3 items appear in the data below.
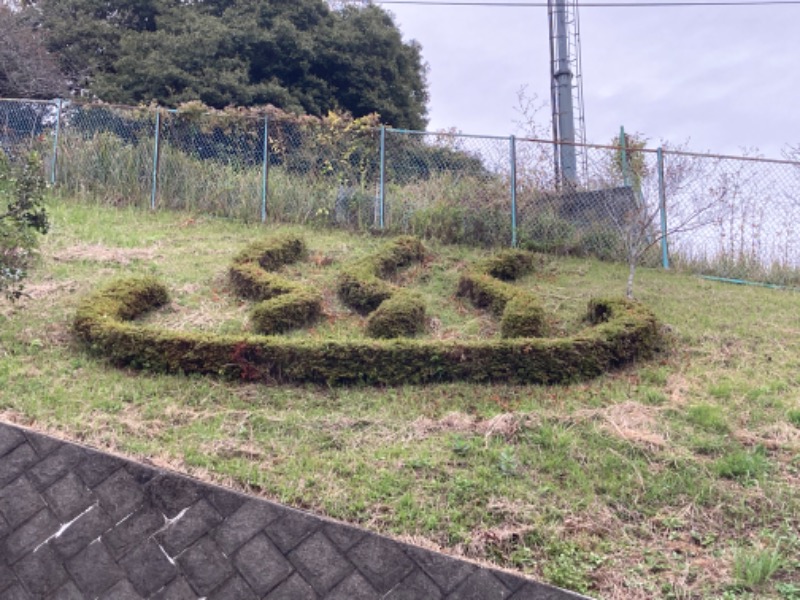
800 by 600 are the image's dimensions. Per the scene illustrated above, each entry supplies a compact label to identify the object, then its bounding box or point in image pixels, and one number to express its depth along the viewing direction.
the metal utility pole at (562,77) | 11.55
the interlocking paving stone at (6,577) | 3.48
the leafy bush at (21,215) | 5.69
